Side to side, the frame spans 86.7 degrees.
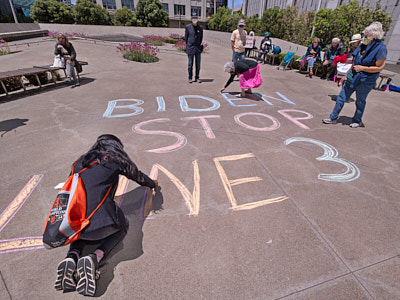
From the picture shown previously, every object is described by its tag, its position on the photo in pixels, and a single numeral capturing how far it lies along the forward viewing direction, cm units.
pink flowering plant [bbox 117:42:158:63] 1188
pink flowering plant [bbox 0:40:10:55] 1380
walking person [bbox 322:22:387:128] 428
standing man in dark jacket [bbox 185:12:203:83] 712
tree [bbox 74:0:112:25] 3361
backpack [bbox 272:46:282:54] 1216
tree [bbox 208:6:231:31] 4284
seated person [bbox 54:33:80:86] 695
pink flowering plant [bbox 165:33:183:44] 2385
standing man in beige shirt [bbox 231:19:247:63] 732
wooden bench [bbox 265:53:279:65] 1216
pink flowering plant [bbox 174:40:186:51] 1773
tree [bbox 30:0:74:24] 3219
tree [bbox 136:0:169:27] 3912
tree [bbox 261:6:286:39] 1967
